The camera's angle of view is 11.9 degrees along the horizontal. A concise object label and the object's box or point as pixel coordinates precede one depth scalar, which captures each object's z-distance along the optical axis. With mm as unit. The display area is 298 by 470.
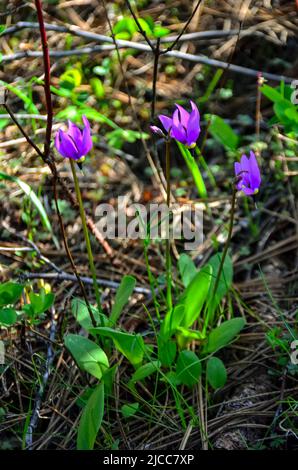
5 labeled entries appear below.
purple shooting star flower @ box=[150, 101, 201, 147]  685
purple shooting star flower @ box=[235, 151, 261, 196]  691
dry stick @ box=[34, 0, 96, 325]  684
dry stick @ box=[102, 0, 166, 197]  871
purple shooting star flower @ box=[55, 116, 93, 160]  688
